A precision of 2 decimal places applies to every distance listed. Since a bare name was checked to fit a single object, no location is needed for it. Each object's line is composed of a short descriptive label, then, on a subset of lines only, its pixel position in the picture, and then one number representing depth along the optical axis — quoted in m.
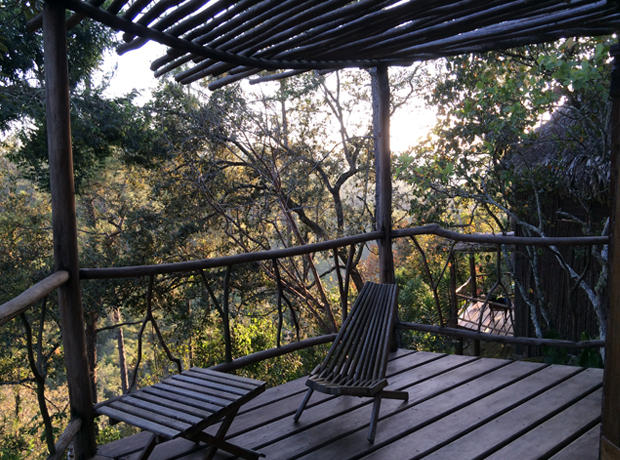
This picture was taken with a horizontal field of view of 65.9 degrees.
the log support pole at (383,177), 3.41
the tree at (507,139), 4.99
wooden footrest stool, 1.77
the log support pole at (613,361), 1.44
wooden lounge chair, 2.36
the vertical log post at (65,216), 1.99
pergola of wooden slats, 1.90
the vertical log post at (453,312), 3.43
